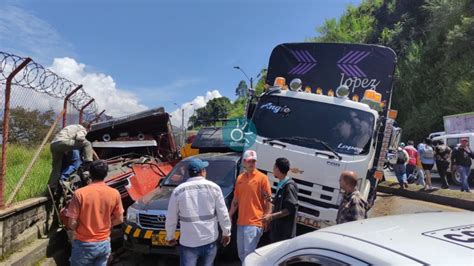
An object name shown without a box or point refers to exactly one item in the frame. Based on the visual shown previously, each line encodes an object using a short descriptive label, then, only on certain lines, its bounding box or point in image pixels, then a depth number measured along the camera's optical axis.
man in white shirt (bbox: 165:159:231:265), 4.05
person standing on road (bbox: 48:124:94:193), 6.66
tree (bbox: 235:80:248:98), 115.44
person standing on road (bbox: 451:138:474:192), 11.46
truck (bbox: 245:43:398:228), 6.25
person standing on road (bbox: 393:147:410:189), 11.88
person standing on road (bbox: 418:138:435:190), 11.70
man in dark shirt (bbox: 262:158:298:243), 4.75
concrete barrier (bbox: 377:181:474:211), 9.90
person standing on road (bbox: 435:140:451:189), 11.77
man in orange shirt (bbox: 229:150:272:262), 4.91
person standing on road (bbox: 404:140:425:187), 12.56
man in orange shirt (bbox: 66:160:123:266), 4.08
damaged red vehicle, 7.65
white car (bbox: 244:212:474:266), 1.95
